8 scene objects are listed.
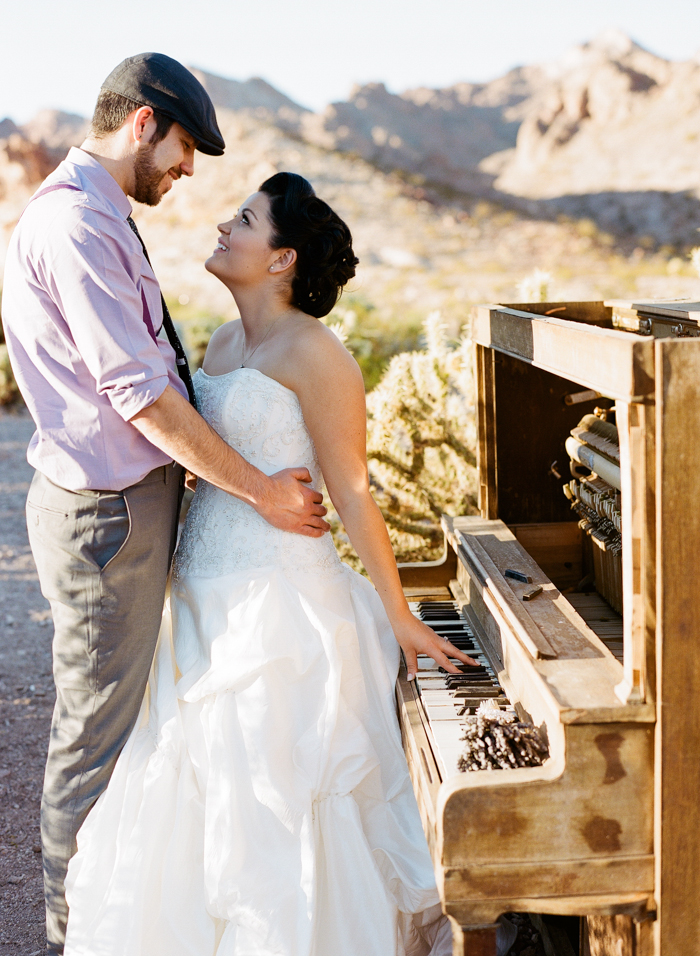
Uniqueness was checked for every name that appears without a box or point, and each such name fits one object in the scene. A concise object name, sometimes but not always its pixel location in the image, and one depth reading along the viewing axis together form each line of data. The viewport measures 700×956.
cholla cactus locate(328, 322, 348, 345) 4.59
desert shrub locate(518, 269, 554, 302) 4.72
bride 2.29
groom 2.28
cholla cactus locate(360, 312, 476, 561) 5.17
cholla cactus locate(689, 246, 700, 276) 3.53
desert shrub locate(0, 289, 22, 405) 15.48
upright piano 1.62
